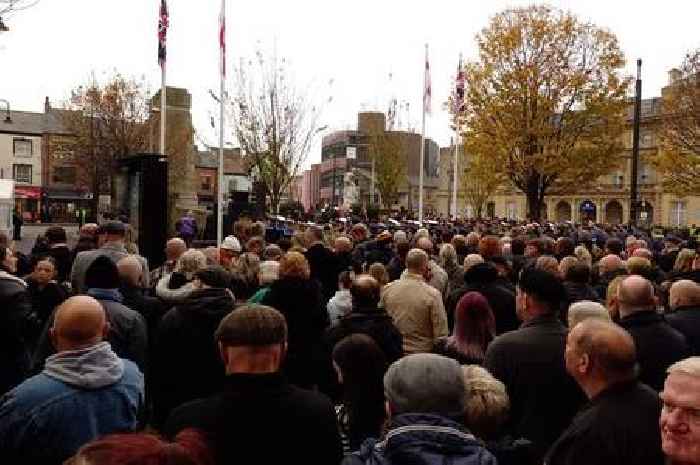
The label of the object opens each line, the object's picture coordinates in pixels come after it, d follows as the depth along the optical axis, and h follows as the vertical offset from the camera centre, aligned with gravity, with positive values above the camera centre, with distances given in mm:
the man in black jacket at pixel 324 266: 9673 -882
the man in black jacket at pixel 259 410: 3240 -974
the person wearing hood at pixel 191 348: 5516 -1155
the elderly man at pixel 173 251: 8625 -654
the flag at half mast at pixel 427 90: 26594 +4196
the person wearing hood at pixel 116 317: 5438 -921
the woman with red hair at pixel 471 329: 5402 -953
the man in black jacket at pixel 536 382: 4648 -1149
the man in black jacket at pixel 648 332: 5172 -914
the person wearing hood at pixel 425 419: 2736 -879
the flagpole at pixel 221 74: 18266 +3187
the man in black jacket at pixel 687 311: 6184 -904
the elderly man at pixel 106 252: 7777 -630
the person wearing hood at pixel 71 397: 3443 -1010
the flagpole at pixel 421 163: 26475 +1611
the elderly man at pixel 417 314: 6855 -1063
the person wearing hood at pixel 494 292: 7148 -880
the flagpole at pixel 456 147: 27617 +2267
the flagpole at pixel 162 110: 18609 +2353
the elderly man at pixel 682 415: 2721 -789
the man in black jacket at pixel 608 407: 3412 -982
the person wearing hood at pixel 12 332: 5668 -1104
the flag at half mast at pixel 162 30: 18953 +4445
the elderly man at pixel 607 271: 9047 -808
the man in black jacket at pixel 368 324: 5789 -996
